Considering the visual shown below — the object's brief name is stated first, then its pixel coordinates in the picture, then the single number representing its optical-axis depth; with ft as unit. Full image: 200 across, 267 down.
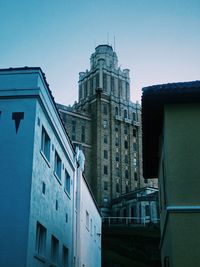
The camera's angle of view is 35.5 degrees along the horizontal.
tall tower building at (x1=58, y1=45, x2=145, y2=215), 222.73
